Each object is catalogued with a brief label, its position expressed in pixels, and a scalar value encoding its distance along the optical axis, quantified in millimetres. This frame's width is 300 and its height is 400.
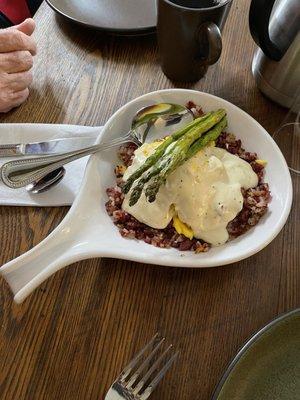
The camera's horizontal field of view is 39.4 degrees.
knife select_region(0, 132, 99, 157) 650
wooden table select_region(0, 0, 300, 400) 502
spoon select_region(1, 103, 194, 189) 573
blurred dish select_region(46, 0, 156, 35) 816
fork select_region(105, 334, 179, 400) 466
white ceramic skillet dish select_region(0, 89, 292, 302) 492
